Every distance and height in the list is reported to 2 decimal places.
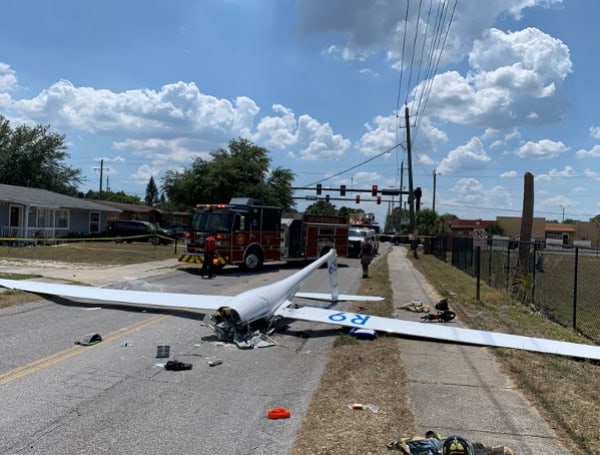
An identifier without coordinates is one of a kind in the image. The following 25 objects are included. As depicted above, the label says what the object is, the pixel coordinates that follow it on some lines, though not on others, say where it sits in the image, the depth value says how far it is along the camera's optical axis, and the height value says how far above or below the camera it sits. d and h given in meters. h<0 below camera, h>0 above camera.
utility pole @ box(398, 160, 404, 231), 70.75 +7.29
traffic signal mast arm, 49.83 +3.53
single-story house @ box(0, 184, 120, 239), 32.94 -0.03
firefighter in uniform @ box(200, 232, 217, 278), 19.52 -1.32
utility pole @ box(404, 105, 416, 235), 43.14 +3.96
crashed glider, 8.58 -1.70
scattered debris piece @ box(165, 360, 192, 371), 6.92 -1.89
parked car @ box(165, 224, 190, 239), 48.00 -1.10
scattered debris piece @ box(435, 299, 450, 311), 12.31 -1.72
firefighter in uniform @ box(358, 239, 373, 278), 21.64 -1.17
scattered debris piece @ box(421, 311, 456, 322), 11.62 -1.86
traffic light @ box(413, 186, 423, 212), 43.12 +2.95
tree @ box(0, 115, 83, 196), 54.84 +5.73
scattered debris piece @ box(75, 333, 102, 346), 8.06 -1.88
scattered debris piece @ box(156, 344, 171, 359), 7.51 -1.85
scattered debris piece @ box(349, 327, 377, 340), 9.27 -1.85
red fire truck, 21.41 -0.48
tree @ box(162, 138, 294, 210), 41.78 +3.34
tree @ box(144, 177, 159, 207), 166.39 +8.40
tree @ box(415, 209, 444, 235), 73.69 +1.12
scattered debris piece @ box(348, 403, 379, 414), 5.62 -1.89
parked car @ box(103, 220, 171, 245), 42.12 -0.96
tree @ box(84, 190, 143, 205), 116.20 +4.64
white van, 36.06 -0.79
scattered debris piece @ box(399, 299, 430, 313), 12.92 -1.89
